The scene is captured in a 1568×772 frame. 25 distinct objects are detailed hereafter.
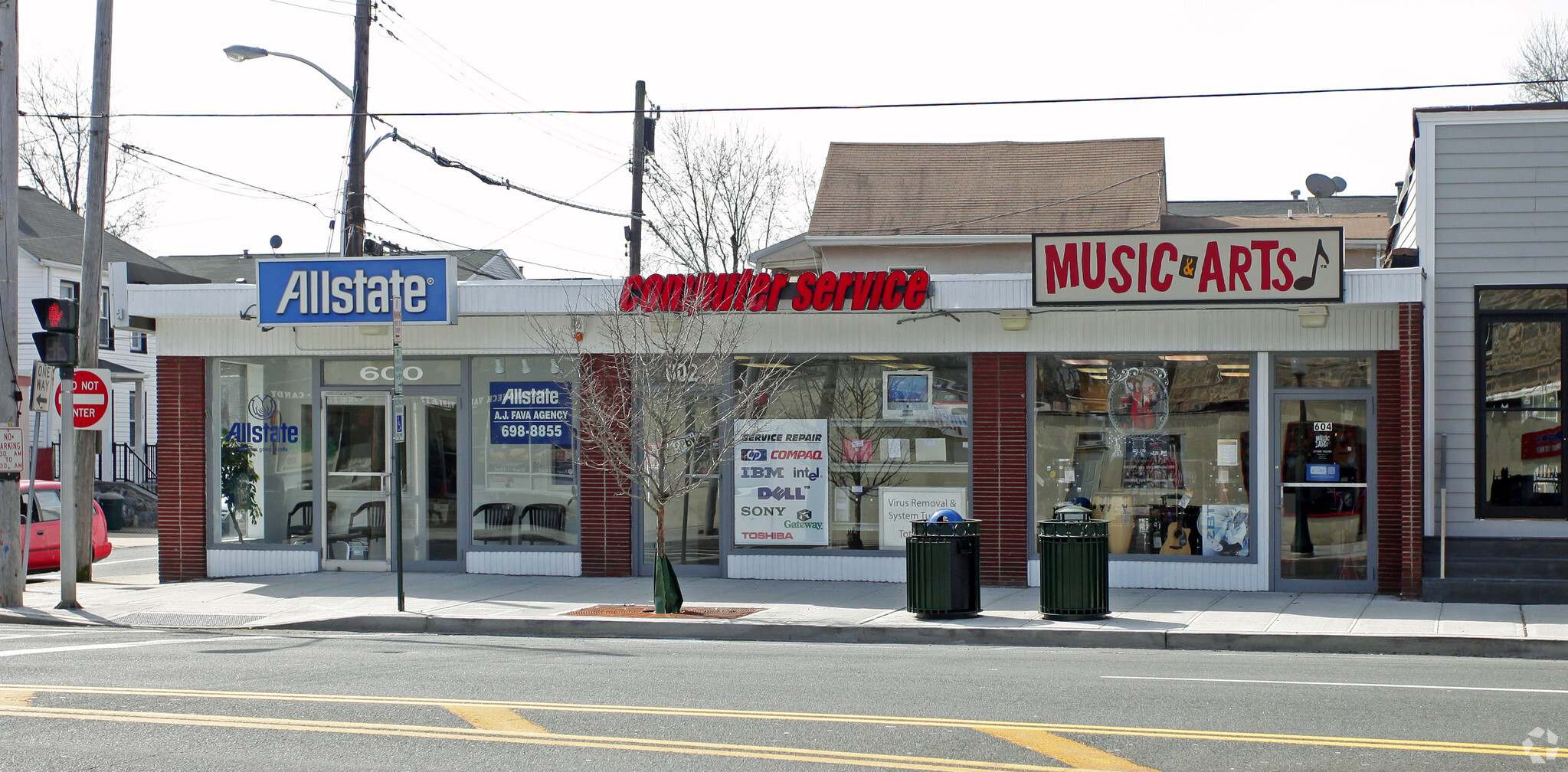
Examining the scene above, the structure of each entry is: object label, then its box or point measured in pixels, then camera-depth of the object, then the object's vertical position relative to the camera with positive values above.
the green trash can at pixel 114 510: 29.48 -2.12
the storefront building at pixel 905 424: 14.93 -0.14
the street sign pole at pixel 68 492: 14.90 -0.86
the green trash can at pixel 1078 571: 13.10 -1.55
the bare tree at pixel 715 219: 41.97 +6.12
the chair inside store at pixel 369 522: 17.56 -1.42
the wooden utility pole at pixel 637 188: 26.67 +4.59
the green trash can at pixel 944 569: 13.24 -1.56
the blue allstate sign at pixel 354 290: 16.27 +1.51
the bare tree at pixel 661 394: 13.91 +0.21
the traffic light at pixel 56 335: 14.89 +0.89
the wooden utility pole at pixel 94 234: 15.55 +2.15
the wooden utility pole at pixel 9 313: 14.94 +1.13
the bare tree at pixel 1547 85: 34.25 +8.56
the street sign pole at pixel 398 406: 13.75 +0.08
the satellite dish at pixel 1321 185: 26.80 +4.55
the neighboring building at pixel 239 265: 38.56 +4.50
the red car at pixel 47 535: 19.09 -1.74
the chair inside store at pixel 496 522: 17.25 -1.41
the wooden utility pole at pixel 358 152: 19.41 +3.87
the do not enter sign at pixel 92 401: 15.41 +0.16
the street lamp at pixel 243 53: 18.30 +4.95
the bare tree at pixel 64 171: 42.00 +7.73
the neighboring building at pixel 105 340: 32.97 +2.03
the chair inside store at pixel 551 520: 17.19 -1.37
